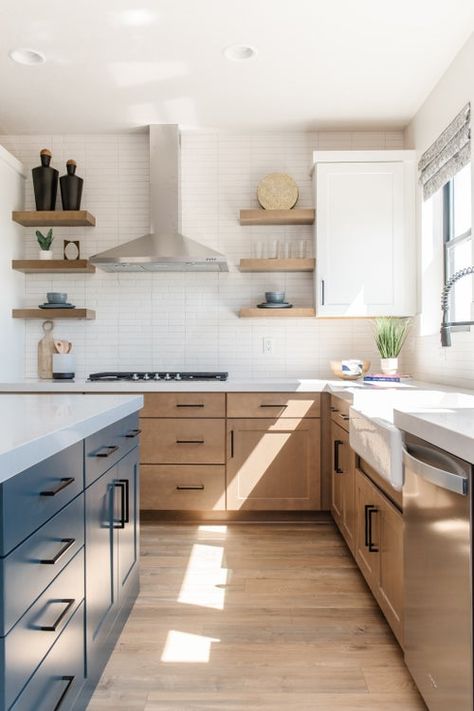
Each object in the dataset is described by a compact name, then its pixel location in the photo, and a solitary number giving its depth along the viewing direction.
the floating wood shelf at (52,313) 3.93
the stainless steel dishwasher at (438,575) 1.26
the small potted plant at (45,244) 3.98
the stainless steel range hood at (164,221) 3.76
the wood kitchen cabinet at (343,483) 2.77
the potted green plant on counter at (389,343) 3.63
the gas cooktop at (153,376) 3.69
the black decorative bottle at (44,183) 3.96
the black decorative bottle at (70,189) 3.96
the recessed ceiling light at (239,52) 3.00
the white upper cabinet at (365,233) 3.77
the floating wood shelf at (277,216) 3.85
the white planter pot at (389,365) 3.63
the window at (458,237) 3.21
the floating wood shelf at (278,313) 3.86
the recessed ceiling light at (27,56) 3.04
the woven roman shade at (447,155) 2.89
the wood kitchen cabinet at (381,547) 1.88
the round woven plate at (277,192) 3.98
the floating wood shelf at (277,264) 3.85
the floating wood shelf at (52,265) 3.95
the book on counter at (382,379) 3.39
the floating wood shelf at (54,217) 3.92
